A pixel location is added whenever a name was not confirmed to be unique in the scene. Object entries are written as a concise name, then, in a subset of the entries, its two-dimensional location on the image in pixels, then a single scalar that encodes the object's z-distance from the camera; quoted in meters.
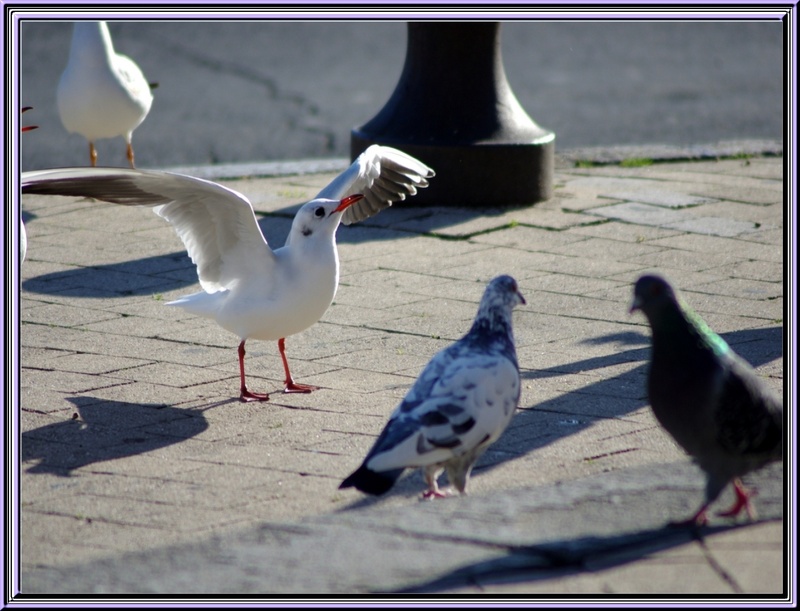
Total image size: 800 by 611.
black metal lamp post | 14.77
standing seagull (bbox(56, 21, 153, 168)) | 15.42
